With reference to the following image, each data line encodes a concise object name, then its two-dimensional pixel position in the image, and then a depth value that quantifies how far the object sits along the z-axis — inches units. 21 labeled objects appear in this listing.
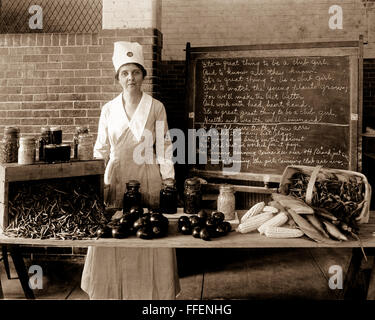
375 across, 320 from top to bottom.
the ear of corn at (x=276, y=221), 92.8
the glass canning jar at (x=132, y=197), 106.0
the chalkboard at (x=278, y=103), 166.6
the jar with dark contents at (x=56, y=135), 101.7
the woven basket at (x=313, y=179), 96.1
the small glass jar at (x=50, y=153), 99.0
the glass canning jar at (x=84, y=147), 104.0
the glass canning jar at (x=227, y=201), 102.5
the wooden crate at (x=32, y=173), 93.7
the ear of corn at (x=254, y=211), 100.0
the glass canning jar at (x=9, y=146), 98.4
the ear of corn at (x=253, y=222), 94.4
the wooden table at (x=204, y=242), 87.7
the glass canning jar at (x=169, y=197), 107.2
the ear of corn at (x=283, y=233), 90.2
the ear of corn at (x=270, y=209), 97.0
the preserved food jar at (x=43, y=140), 100.5
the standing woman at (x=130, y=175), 115.6
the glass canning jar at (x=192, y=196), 104.0
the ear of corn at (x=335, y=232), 87.5
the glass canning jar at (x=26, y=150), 95.1
